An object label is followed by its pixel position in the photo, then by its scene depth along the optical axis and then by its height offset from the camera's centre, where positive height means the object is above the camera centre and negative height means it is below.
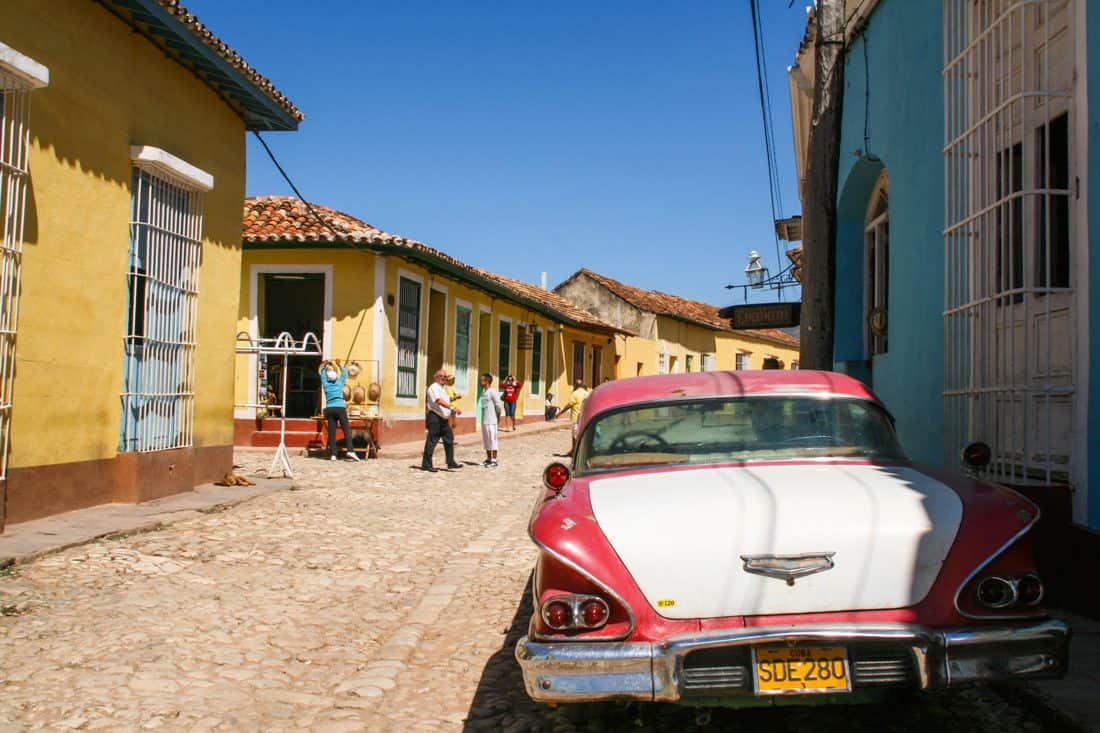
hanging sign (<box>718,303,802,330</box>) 10.64 +0.94
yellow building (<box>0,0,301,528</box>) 6.86 +1.19
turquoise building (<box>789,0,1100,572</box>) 5.02 +1.08
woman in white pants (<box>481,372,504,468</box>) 14.30 -0.41
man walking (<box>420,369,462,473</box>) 13.15 -0.32
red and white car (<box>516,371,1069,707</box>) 2.83 -0.59
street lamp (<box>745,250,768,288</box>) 20.06 +2.65
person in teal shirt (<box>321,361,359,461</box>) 13.94 -0.15
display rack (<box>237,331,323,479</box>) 11.37 -0.55
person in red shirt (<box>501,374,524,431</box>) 23.52 -0.03
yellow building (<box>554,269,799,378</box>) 37.09 +2.96
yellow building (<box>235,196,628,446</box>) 15.85 +1.57
